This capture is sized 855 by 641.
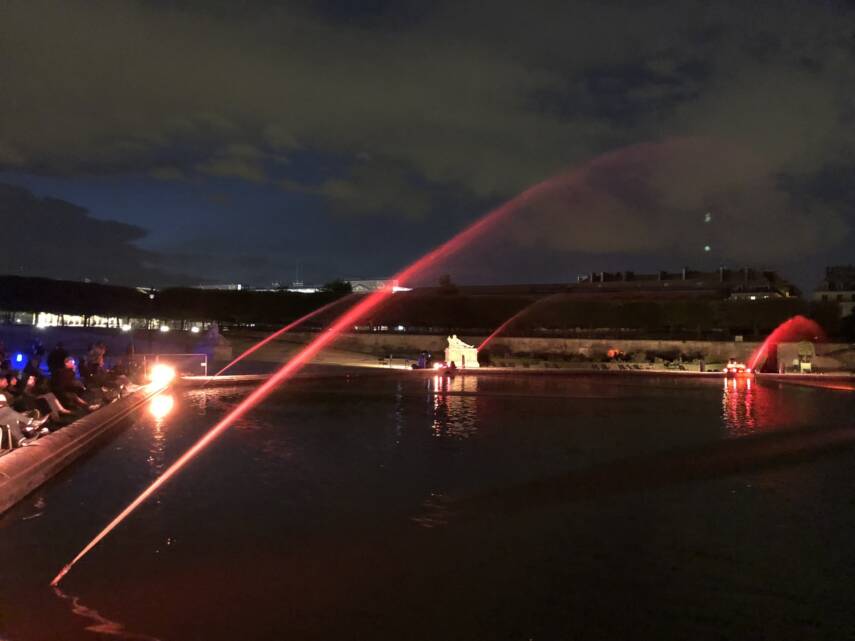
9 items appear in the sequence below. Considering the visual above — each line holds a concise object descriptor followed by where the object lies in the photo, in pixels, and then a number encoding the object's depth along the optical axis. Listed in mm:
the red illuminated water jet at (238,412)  7176
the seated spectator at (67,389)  13648
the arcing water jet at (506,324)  46325
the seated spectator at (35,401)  11634
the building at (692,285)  75938
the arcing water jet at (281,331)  33362
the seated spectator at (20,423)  9172
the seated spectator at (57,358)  15023
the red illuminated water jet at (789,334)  39562
